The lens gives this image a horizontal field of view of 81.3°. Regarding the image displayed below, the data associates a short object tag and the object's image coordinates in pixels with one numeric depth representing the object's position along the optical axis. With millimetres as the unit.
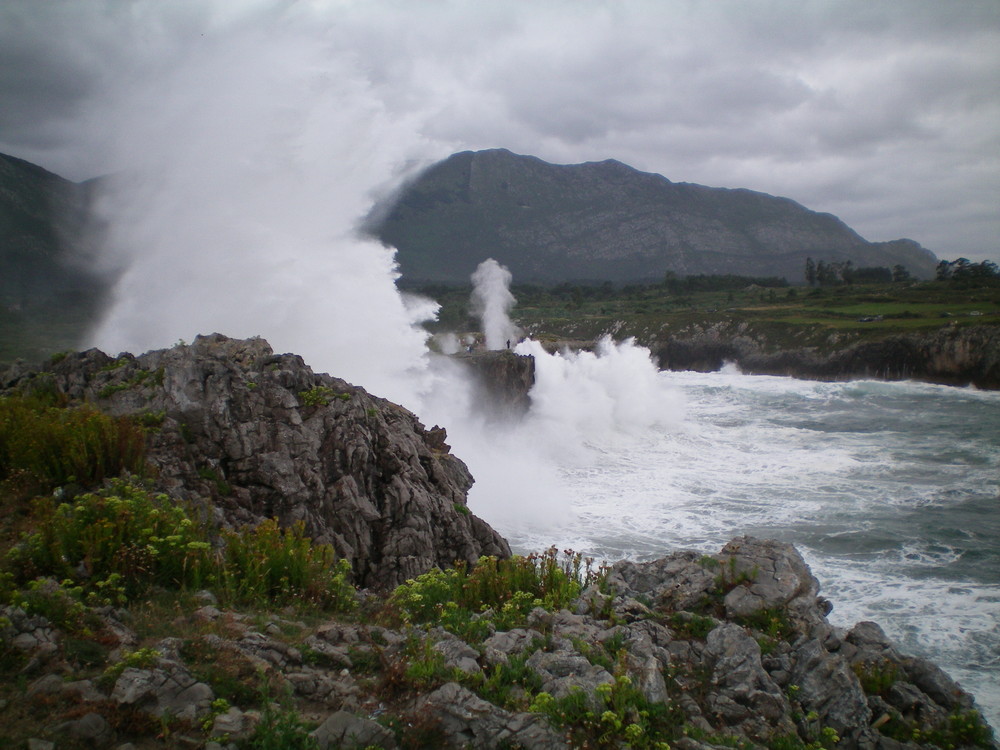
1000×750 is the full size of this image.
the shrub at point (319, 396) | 10039
